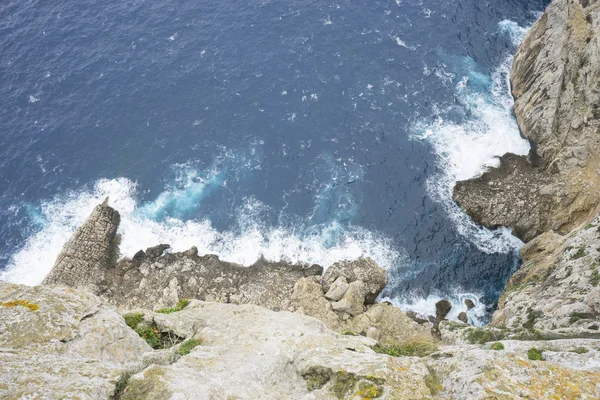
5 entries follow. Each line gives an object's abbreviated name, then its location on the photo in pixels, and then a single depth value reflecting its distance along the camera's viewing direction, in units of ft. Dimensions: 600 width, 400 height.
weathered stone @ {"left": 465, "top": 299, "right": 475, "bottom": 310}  207.34
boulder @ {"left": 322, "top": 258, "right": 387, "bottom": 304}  213.46
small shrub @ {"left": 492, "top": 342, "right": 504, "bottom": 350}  96.24
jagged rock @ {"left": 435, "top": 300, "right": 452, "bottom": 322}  206.08
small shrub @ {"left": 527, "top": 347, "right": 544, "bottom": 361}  87.45
